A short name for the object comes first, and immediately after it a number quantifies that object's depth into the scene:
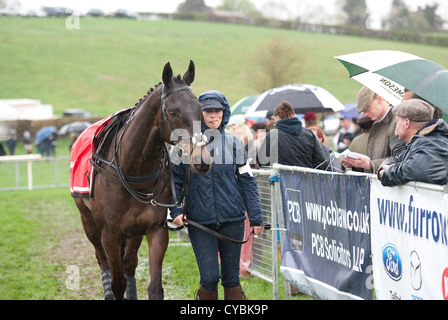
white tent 30.89
